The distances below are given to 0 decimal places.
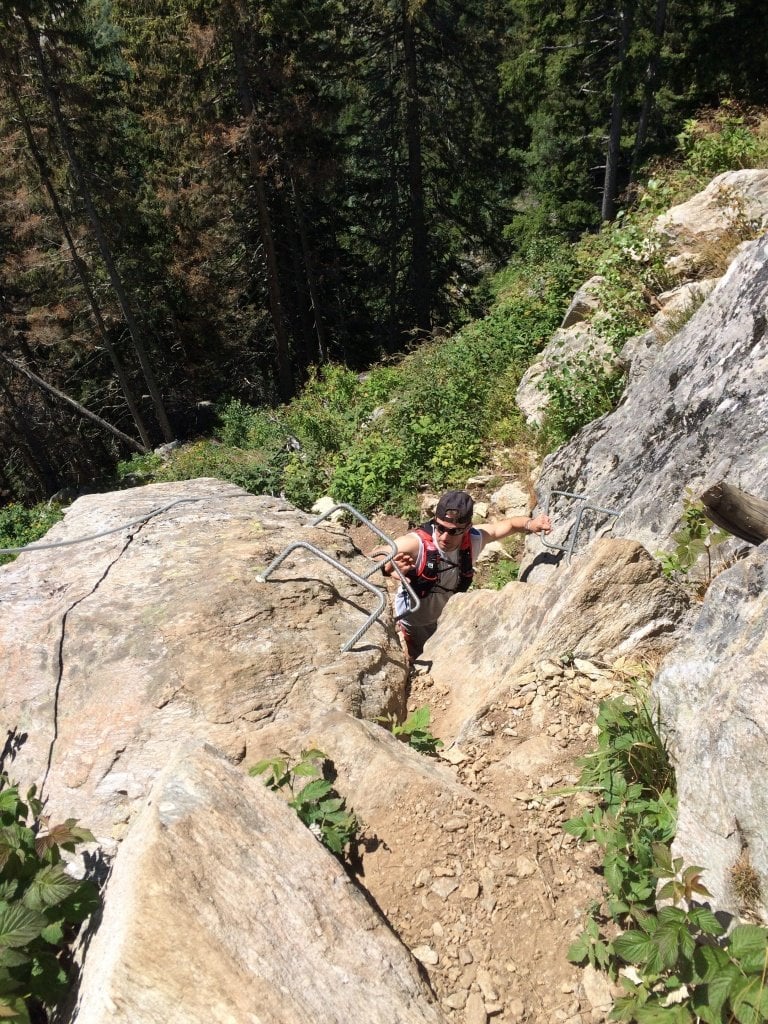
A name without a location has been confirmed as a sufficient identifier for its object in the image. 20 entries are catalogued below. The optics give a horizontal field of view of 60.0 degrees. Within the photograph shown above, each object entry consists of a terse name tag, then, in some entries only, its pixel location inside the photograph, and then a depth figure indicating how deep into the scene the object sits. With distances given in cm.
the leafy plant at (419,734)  358
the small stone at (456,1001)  230
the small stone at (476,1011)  227
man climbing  472
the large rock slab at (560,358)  688
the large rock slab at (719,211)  696
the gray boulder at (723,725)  216
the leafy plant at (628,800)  242
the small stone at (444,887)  262
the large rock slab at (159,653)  336
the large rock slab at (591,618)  351
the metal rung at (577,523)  441
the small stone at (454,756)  333
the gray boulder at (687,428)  391
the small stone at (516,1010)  226
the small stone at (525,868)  265
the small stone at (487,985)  231
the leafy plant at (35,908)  187
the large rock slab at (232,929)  193
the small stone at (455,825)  282
